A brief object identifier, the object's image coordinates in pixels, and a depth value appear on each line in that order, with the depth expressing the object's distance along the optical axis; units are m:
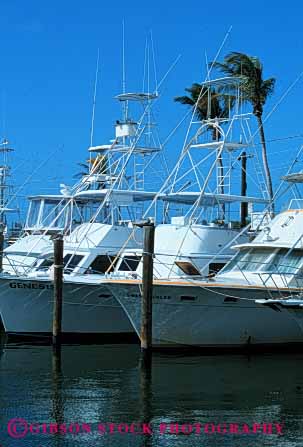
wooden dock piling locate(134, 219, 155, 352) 20.62
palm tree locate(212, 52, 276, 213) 40.50
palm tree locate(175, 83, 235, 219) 43.94
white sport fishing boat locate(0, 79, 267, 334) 26.75
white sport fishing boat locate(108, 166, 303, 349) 22.30
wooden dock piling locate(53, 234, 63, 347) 23.75
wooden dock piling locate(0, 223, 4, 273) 27.94
